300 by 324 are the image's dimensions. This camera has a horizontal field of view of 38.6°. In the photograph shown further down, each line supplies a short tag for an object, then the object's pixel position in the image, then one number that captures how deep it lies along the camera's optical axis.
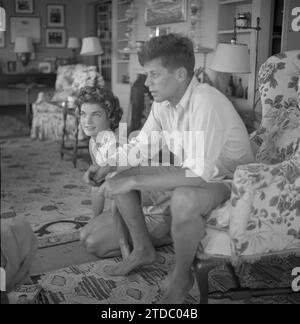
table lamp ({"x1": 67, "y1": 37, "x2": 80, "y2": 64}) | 6.75
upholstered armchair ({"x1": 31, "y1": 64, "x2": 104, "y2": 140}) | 4.76
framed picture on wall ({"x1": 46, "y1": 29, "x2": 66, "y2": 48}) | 5.94
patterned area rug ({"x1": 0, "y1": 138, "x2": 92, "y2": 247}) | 2.35
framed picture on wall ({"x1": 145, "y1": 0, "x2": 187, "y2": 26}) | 4.46
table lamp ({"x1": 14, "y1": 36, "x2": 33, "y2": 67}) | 3.97
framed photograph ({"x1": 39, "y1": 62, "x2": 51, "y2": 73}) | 6.06
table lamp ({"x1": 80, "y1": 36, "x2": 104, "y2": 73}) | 5.87
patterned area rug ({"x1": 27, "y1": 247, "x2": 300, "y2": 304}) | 1.60
